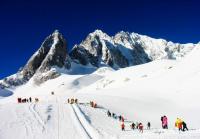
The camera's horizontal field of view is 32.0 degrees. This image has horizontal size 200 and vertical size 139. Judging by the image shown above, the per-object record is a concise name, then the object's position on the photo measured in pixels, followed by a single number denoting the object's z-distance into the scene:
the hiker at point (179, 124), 32.22
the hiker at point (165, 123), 37.22
